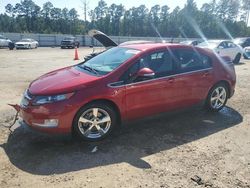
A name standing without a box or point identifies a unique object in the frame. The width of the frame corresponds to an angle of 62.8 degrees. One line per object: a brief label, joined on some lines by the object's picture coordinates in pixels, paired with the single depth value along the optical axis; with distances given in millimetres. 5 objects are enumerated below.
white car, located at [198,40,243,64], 10994
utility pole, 41496
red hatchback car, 3123
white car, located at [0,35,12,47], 23187
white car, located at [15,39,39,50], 22842
